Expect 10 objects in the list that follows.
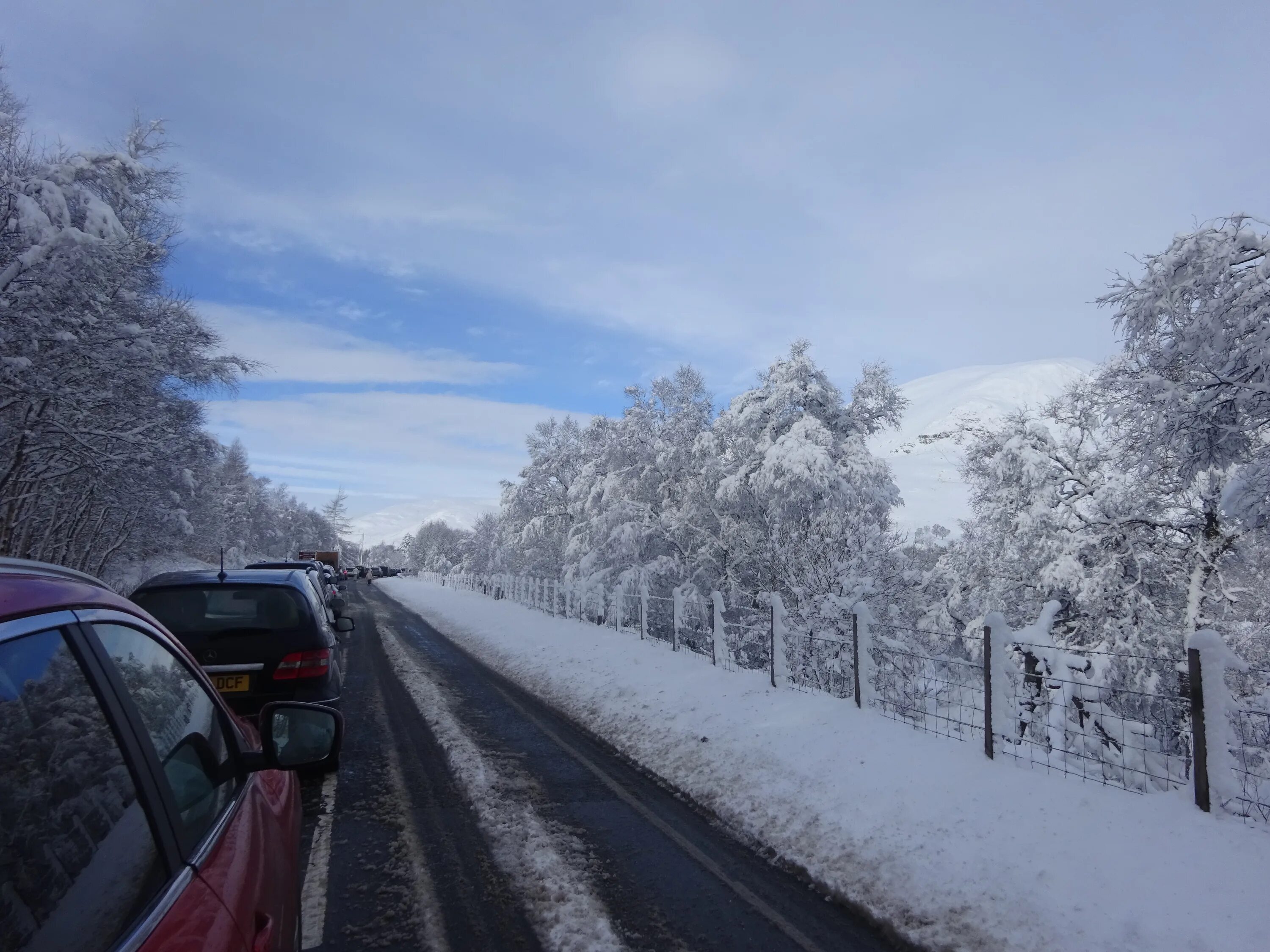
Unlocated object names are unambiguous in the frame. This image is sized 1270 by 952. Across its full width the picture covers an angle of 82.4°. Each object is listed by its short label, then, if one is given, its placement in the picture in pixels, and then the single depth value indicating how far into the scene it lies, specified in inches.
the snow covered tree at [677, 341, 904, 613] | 720.3
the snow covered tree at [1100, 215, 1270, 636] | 349.1
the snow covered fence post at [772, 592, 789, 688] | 430.0
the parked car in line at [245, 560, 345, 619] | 473.7
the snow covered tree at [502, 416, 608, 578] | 1456.7
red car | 50.1
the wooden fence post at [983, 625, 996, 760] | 274.4
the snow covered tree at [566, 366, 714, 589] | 1055.6
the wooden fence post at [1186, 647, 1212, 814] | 205.8
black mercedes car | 244.7
